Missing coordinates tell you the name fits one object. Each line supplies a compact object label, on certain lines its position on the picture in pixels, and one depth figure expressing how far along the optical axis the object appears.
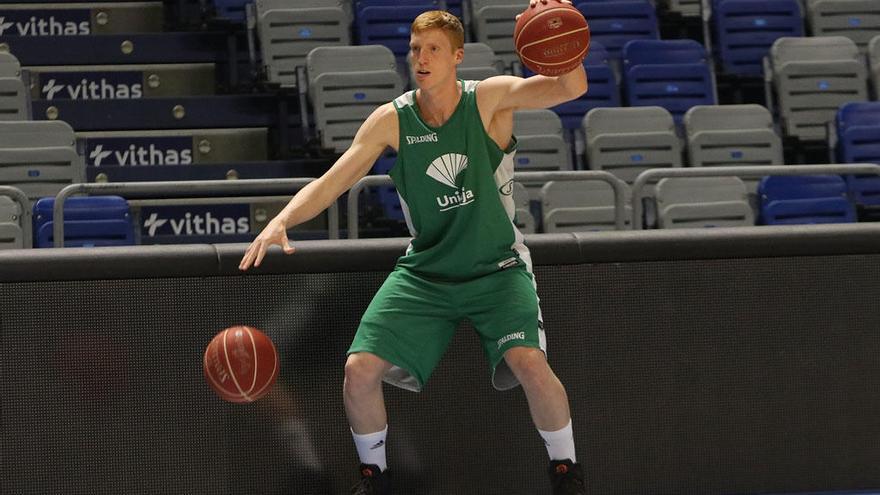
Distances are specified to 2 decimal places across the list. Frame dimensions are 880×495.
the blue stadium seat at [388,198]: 19.00
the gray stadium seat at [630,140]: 19.98
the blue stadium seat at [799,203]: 19.02
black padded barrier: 11.04
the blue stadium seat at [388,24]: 22.22
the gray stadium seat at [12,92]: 19.06
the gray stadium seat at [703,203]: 18.30
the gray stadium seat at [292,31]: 21.28
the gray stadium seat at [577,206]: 18.17
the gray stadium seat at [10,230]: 15.07
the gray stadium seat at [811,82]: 22.22
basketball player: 10.70
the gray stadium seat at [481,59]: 20.53
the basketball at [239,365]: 10.41
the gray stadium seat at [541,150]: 19.72
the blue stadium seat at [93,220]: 15.98
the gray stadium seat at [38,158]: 17.83
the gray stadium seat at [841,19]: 24.20
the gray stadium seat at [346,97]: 19.87
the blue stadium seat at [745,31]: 23.59
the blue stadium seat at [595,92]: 21.59
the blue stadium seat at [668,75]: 22.02
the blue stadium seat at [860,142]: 20.89
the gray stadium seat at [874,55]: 22.55
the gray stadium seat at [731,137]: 20.36
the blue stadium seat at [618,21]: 23.17
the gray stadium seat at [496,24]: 22.58
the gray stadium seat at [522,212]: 17.27
